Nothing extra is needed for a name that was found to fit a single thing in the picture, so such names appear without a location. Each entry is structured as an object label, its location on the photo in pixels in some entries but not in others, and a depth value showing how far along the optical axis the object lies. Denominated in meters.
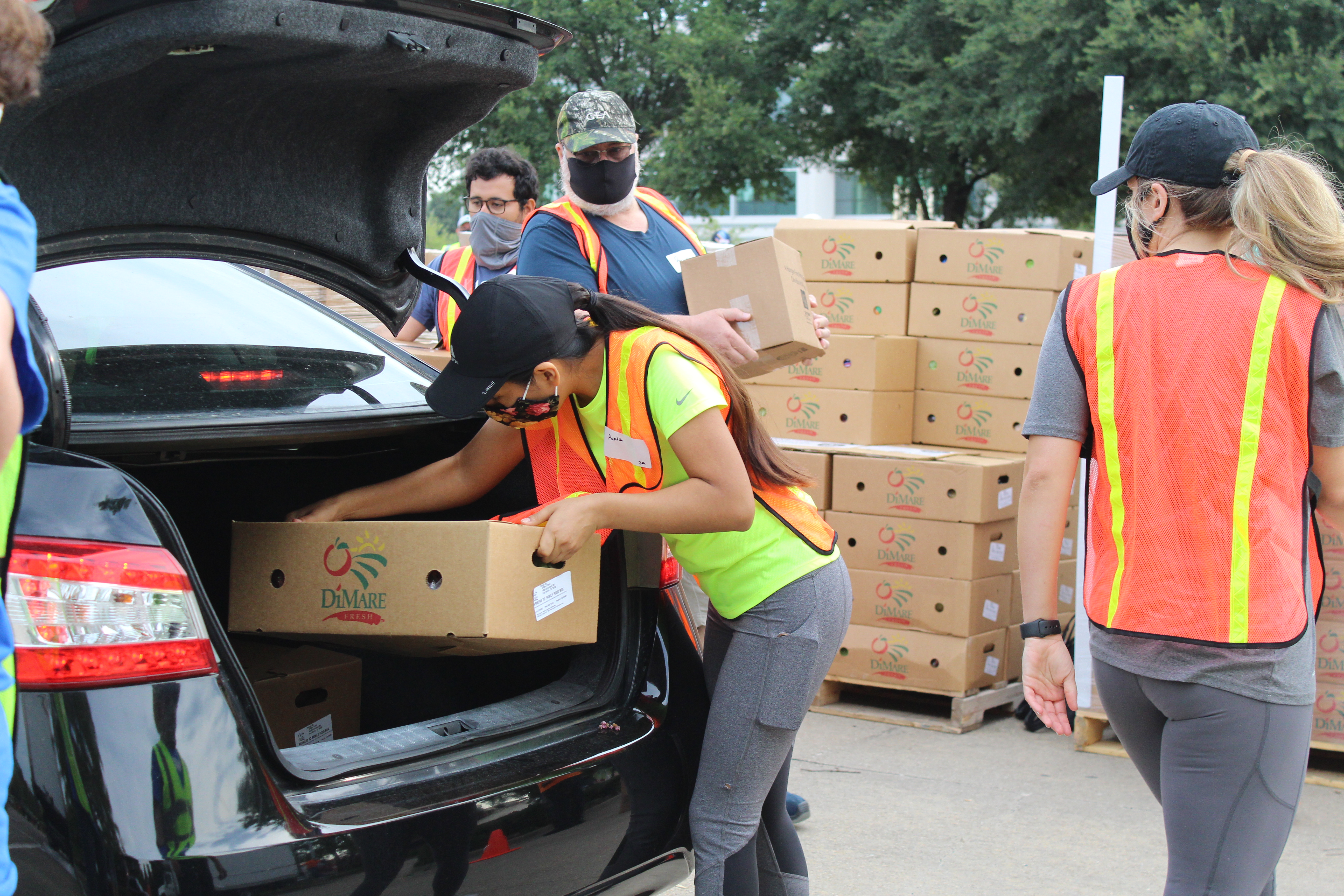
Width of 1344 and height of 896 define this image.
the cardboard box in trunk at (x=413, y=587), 2.07
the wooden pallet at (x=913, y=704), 4.59
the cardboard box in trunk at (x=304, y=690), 2.56
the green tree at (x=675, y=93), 22.25
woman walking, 1.87
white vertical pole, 3.84
